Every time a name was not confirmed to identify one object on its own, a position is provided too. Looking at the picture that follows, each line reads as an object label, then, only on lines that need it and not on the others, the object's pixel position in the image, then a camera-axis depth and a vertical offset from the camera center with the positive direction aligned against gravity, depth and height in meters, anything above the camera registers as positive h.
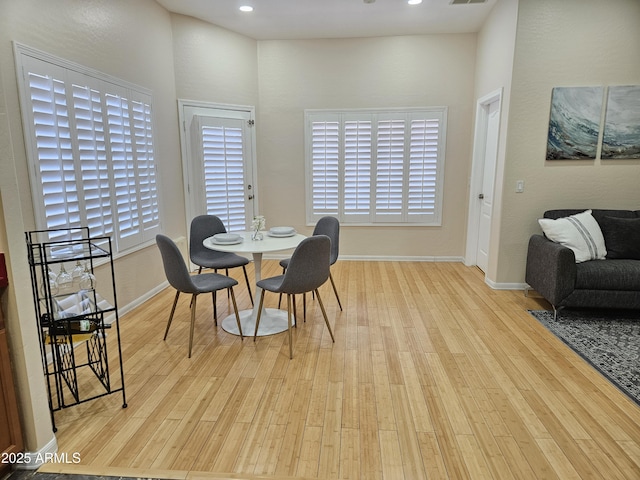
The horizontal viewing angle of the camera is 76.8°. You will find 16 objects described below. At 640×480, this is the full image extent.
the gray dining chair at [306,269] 2.77 -0.70
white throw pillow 3.57 -0.59
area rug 2.62 -1.31
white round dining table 3.09 -0.93
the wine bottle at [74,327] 2.11 -0.84
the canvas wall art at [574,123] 3.90 +0.44
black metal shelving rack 2.08 -0.78
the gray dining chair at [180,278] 2.78 -0.76
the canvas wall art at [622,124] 3.88 +0.43
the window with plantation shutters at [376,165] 5.39 +0.06
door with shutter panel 4.90 +0.09
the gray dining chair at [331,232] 3.76 -0.59
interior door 4.60 -0.17
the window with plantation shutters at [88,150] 2.66 +0.16
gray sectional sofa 3.37 -0.87
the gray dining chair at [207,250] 3.64 -0.75
